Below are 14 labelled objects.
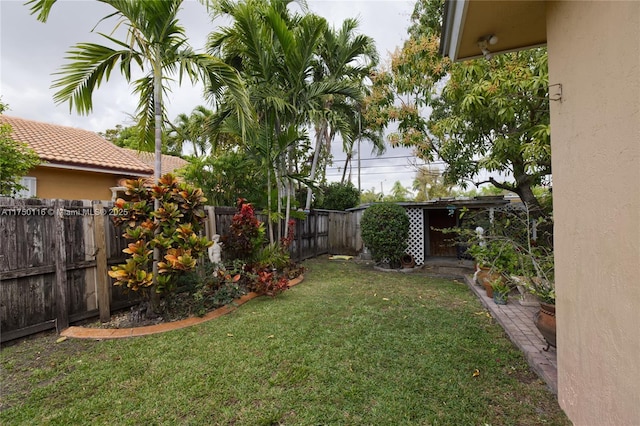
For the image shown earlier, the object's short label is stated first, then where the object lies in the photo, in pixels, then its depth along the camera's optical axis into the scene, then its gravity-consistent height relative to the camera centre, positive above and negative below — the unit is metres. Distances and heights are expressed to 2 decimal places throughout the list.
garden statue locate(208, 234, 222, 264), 5.34 -0.74
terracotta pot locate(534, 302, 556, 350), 2.85 -1.18
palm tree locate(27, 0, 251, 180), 3.73 +2.07
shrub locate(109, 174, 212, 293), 3.81 -0.25
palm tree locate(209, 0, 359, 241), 6.45 +3.39
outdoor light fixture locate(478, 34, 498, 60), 2.62 +1.47
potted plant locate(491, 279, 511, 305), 4.73 -1.52
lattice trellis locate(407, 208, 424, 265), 9.26 -0.99
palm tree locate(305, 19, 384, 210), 8.56 +4.56
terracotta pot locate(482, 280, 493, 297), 5.27 -1.52
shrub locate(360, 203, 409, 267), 8.45 -0.71
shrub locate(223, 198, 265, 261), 5.75 -0.45
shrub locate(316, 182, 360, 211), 13.21 +0.50
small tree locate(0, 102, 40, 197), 5.44 +1.06
